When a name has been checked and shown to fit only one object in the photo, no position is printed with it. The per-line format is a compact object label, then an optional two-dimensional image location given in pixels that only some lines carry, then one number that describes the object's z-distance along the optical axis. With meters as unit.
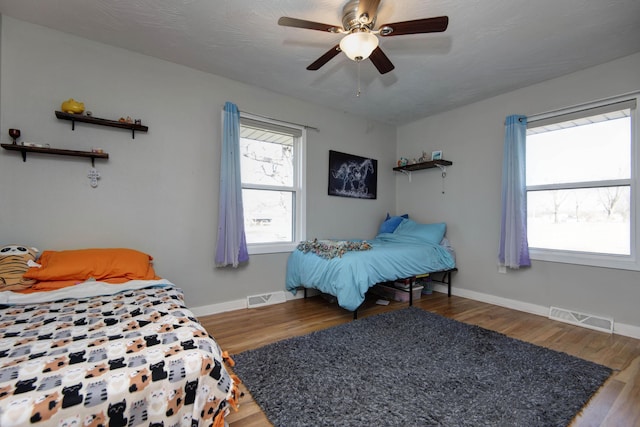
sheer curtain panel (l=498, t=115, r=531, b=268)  3.16
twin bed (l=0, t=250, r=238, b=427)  0.95
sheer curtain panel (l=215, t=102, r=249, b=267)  3.00
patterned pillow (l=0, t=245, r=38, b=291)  1.88
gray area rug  1.52
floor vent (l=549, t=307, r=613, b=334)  2.68
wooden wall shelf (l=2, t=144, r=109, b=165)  2.14
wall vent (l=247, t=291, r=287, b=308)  3.29
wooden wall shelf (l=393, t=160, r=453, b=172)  3.93
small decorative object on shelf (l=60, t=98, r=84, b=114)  2.31
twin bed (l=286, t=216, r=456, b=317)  2.76
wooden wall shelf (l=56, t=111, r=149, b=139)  2.32
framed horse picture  4.00
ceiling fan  1.71
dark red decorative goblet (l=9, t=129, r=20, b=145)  2.14
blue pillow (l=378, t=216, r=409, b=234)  4.25
